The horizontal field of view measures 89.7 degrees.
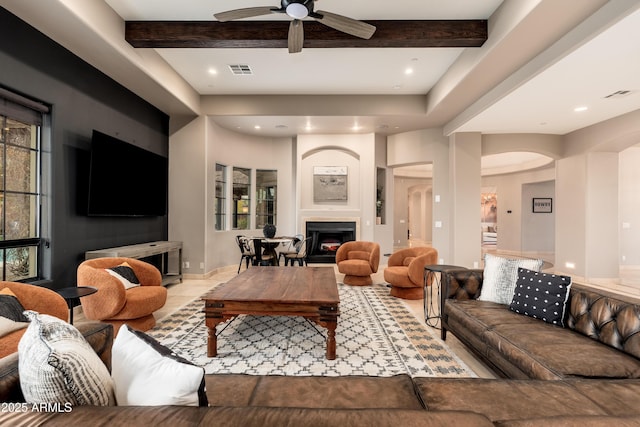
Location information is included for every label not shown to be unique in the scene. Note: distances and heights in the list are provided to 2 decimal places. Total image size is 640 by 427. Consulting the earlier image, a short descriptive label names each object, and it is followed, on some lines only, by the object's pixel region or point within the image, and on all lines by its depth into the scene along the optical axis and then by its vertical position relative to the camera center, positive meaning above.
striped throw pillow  0.90 -0.46
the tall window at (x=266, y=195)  7.80 +0.45
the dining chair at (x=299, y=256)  5.90 -0.79
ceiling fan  2.68 +1.69
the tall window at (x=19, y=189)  3.09 +0.23
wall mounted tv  4.03 +0.48
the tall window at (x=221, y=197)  6.86 +0.35
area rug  2.57 -1.23
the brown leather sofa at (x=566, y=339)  1.74 -0.79
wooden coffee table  2.73 -0.79
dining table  5.69 -0.66
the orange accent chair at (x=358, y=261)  5.32 -0.80
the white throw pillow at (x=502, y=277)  2.84 -0.56
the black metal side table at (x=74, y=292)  2.58 -0.67
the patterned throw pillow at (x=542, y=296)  2.38 -0.63
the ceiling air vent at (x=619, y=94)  4.01 +1.56
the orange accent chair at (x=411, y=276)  4.45 -0.87
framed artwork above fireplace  7.46 +0.72
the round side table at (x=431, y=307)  3.57 -1.09
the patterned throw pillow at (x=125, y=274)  3.42 -0.68
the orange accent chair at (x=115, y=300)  3.04 -0.86
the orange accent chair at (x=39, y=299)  2.36 -0.66
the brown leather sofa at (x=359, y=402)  0.83 -0.77
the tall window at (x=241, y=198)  7.32 +0.36
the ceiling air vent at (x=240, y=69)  4.74 +2.17
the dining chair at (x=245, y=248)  5.90 -0.65
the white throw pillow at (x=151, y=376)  0.96 -0.52
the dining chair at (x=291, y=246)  5.97 -0.72
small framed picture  10.39 +0.33
